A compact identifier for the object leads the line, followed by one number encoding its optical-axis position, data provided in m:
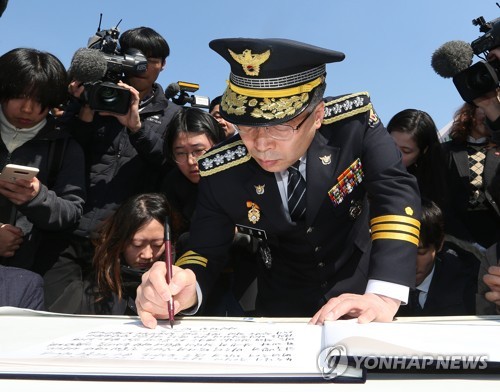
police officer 1.51
